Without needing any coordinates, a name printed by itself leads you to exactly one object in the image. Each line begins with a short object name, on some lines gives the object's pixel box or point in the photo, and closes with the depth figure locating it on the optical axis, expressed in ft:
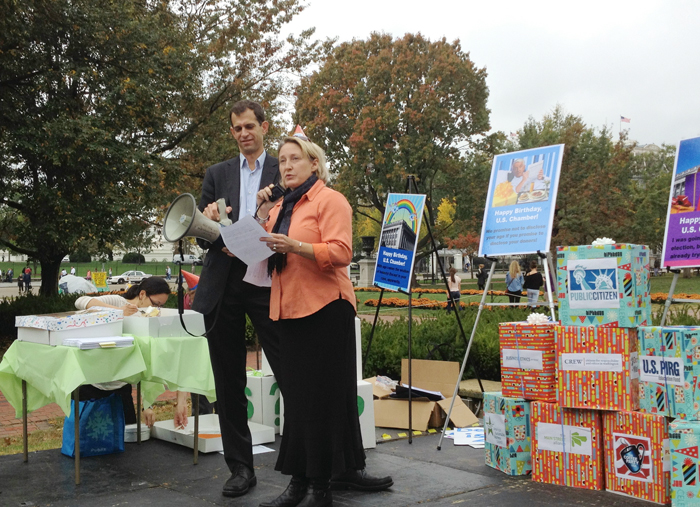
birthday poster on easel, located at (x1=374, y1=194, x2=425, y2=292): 18.95
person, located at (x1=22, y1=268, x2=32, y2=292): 134.72
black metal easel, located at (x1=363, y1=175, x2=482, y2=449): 17.08
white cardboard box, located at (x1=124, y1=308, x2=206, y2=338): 14.62
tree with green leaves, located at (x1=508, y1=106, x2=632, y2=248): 106.22
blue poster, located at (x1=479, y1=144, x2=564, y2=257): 15.84
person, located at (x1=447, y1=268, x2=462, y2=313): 60.56
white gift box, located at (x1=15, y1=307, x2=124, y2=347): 13.52
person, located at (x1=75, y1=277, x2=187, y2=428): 15.92
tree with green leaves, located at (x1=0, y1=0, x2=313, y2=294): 38.45
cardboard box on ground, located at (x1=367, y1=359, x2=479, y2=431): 18.61
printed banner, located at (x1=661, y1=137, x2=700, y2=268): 13.76
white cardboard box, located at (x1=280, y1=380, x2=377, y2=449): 16.12
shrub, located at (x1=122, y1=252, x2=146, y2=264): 216.54
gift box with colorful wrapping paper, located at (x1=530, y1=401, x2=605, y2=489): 12.97
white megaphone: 11.09
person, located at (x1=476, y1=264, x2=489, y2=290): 105.95
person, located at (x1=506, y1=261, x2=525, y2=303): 59.52
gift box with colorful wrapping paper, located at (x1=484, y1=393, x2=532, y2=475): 14.11
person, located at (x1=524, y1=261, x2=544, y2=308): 54.29
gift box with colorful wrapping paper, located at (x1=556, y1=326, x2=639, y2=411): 12.69
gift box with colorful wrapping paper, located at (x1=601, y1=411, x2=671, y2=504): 11.91
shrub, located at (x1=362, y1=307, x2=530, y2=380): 23.17
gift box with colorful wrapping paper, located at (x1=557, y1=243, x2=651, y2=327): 12.83
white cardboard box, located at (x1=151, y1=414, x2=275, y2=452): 15.88
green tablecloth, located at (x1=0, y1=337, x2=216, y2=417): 13.14
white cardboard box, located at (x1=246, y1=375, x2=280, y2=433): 17.63
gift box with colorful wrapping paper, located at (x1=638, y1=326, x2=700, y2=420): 11.73
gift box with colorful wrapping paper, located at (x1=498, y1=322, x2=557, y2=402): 13.99
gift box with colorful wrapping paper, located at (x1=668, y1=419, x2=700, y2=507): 11.14
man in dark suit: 12.17
